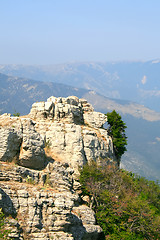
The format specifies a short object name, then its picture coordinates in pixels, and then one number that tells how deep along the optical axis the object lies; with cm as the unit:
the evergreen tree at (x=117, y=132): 6100
